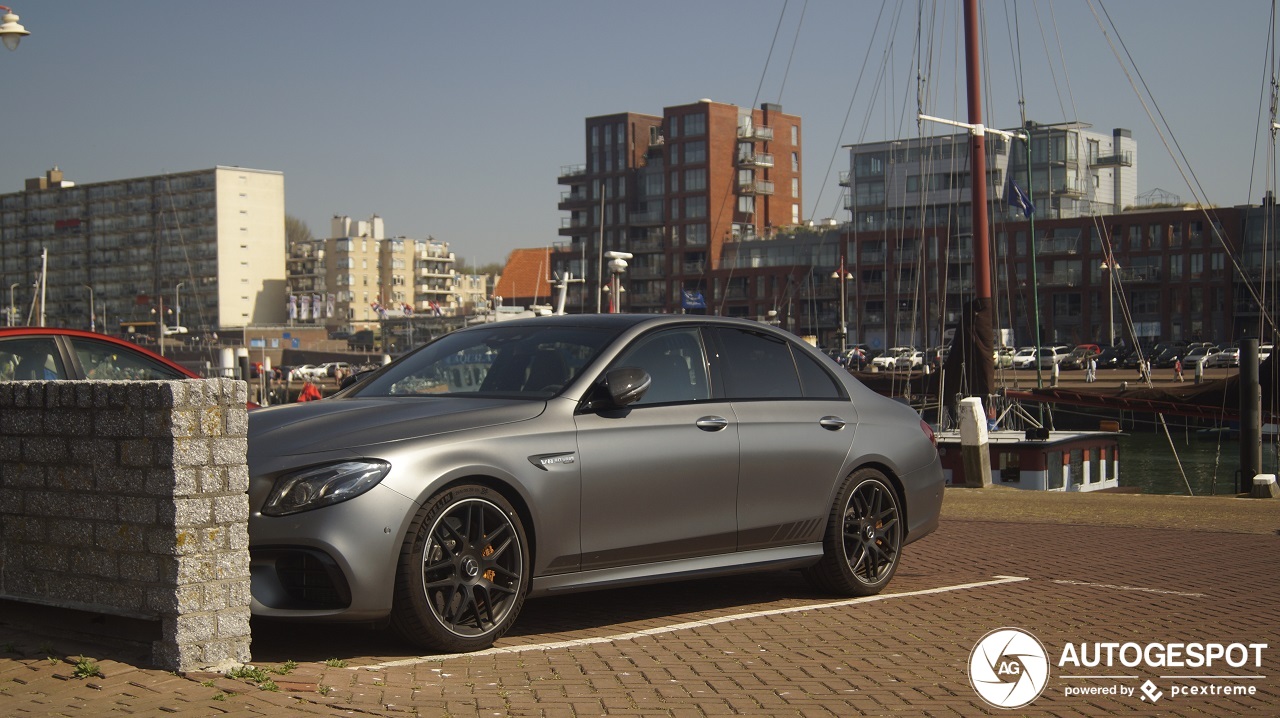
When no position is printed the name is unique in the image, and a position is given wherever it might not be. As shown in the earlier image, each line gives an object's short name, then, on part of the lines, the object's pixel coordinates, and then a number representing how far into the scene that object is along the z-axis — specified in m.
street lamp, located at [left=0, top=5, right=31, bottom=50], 19.77
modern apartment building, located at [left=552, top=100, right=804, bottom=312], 128.50
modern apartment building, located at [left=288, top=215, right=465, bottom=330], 183.62
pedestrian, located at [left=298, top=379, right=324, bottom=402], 30.45
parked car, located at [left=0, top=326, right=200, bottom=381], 9.80
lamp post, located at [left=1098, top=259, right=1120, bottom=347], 89.11
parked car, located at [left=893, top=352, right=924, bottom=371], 76.95
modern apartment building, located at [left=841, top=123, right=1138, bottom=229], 106.50
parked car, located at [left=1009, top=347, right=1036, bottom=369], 79.56
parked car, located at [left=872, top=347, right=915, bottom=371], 80.50
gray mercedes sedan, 5.68
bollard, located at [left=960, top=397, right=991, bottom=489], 18.70
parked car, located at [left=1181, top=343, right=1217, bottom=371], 75.25
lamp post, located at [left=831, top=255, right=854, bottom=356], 77.25
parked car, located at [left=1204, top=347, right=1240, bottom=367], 71.69
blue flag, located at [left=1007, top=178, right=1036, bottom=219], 43.34
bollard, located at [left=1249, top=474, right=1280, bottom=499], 16.36
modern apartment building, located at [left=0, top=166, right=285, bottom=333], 175.25
